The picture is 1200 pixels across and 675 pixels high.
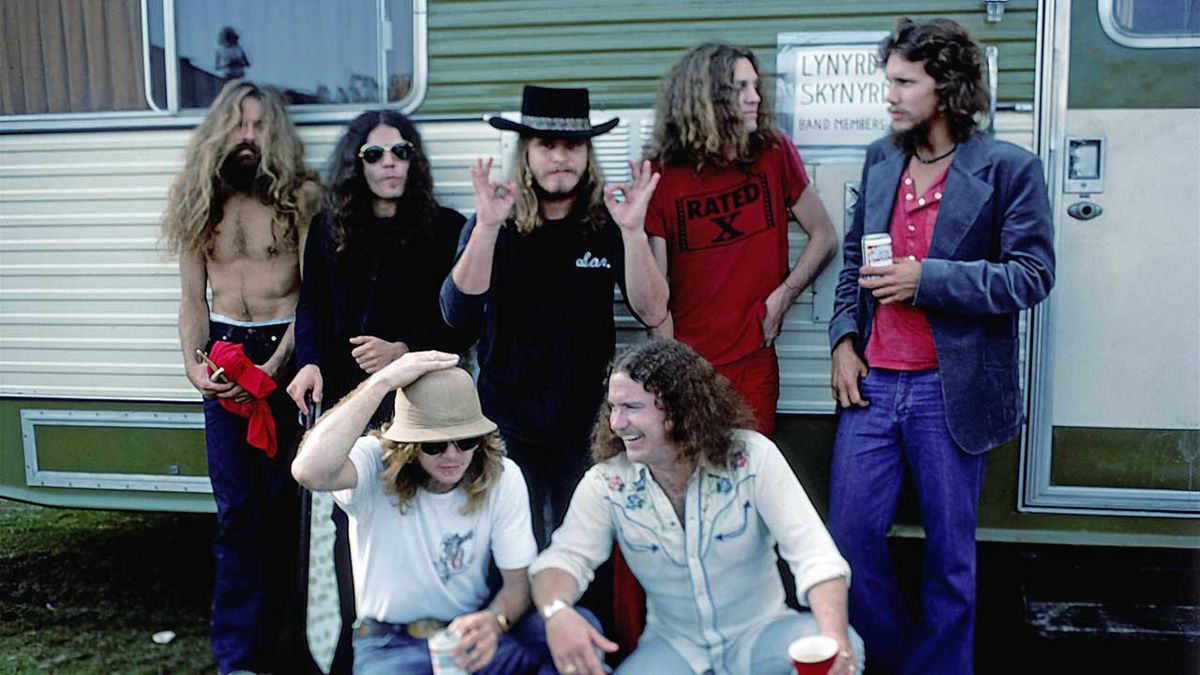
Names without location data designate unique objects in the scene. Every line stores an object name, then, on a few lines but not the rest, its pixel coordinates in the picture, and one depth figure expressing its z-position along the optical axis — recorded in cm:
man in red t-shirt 328
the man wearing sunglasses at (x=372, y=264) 344
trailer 330
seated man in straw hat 271
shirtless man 359
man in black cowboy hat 316
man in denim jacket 287
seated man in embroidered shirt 262
